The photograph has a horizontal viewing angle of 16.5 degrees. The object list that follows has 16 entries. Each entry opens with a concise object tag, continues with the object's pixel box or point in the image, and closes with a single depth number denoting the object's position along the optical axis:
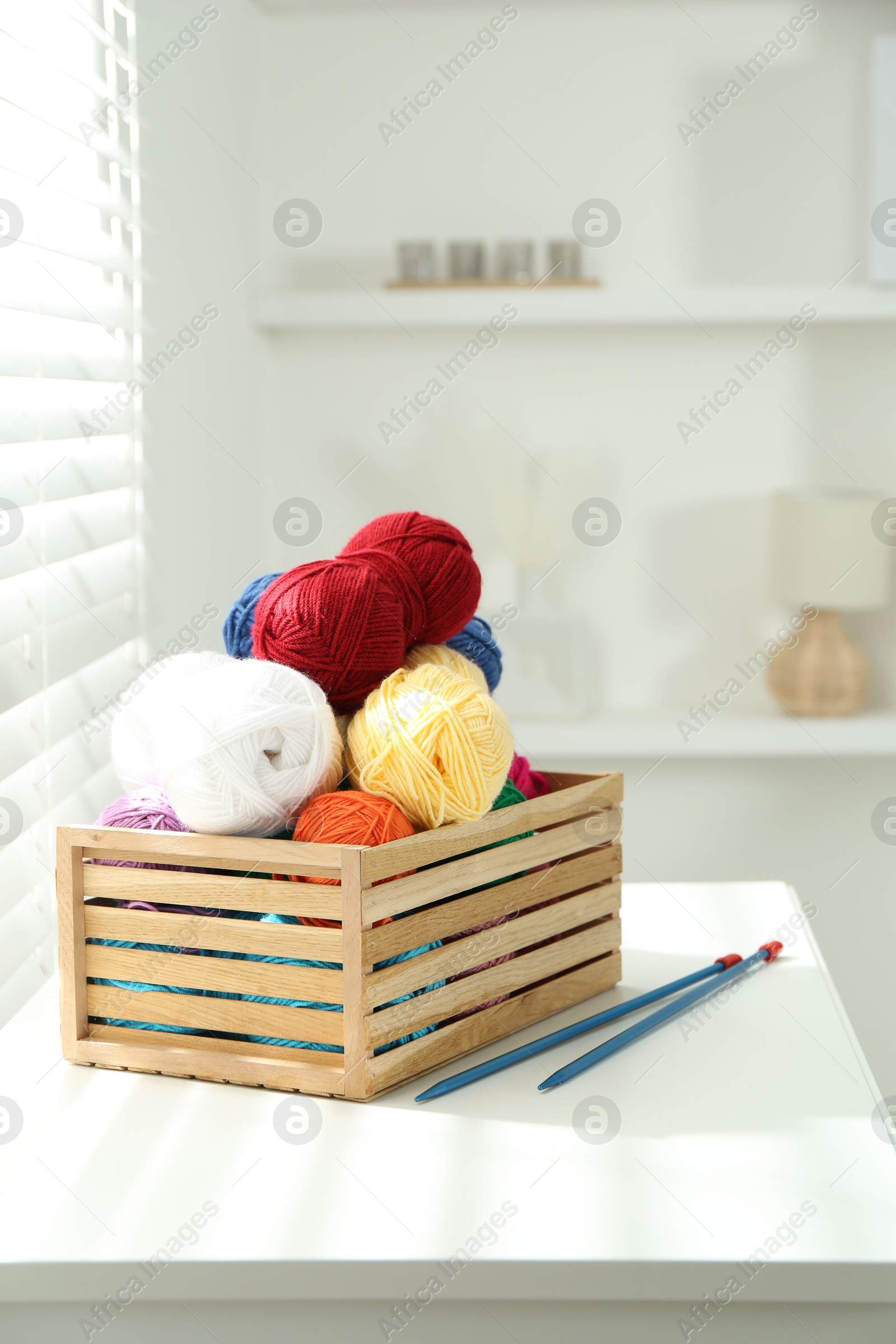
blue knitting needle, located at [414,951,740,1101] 1.88
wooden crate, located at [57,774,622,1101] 1.86
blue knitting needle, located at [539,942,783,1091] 1.90
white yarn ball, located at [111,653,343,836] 1.86
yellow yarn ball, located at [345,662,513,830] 1.88
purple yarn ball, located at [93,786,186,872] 1.93
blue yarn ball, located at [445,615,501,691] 2.06
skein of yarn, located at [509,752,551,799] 2.04
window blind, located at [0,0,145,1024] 2.16
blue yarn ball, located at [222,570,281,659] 1.99
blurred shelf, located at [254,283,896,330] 3.28
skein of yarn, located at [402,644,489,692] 2.00
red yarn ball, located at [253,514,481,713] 1.92
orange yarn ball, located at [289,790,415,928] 1.87
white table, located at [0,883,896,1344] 1.72
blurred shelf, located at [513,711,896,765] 3.37
